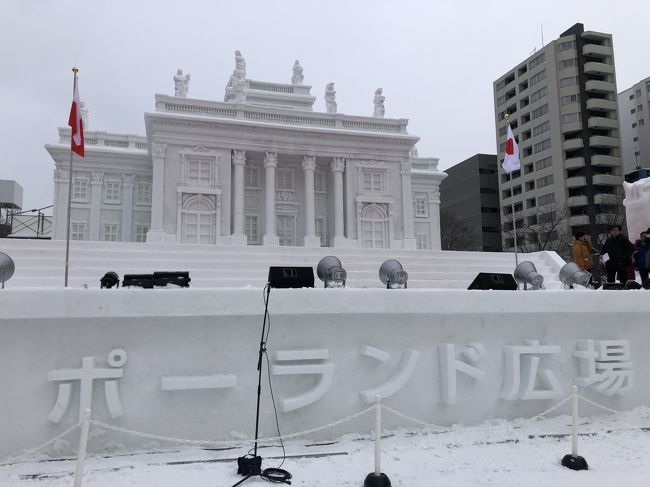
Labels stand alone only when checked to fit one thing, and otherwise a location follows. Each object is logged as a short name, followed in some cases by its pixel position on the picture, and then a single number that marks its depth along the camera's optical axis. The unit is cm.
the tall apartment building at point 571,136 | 5675
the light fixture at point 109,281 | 699
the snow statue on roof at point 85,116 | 3448
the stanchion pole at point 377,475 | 459
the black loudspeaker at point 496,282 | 717
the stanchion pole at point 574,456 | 520
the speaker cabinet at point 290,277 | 620
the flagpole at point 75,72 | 942
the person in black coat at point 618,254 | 1119
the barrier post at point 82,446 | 386
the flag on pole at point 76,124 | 994
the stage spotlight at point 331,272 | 766
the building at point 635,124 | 6159
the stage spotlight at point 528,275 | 818
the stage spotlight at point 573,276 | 852
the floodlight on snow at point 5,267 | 618
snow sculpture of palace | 2908
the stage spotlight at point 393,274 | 801
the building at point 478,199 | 7031
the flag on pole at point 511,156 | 1438
